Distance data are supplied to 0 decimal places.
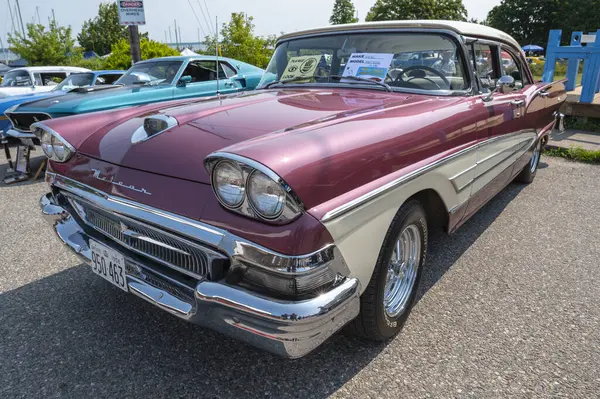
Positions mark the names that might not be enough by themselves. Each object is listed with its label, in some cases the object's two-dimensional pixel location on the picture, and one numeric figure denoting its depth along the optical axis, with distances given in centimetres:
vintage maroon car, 152
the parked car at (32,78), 881
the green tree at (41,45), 2067
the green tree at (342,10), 5434
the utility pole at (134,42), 943
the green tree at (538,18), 4162
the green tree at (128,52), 1426
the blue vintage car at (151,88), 550
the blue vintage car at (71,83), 718
